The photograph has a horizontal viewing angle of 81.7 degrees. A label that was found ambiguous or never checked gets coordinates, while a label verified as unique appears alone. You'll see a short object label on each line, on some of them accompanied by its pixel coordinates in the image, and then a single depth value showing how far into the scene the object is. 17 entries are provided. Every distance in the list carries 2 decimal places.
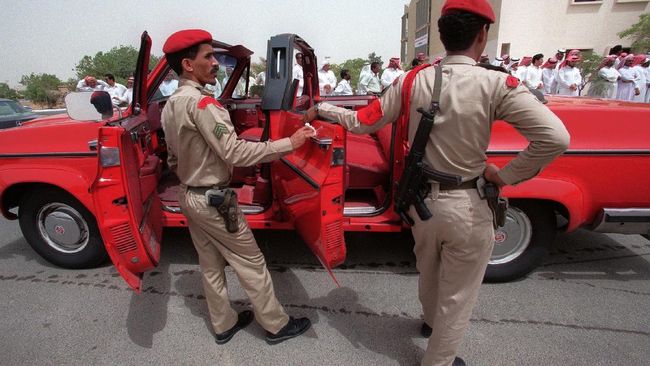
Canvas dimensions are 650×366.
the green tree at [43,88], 33.31
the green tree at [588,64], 15.81
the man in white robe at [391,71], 11.95
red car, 2.20
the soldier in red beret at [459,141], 1.46
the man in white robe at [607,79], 10.81
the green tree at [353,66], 37.66
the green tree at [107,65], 40.72
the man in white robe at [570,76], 10.47
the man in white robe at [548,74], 11.30
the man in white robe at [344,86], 12.12
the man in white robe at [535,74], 11.23
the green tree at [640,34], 19.12
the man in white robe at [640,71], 11.05
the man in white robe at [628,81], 10.89
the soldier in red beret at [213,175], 1.80
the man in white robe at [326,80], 11.45
